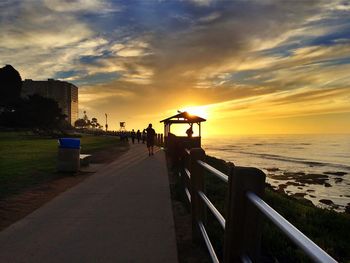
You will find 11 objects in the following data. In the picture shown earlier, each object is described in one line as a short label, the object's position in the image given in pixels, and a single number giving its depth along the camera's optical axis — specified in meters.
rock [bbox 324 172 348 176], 41.16
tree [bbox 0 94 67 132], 70.81
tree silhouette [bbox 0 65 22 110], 79.88
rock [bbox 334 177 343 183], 35.19
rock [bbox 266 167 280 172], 42.56
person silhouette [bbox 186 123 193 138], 24.05
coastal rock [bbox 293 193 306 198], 24.09
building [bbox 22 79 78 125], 196.02
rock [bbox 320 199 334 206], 22.48
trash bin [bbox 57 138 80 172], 13.91
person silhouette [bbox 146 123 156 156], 24.21
